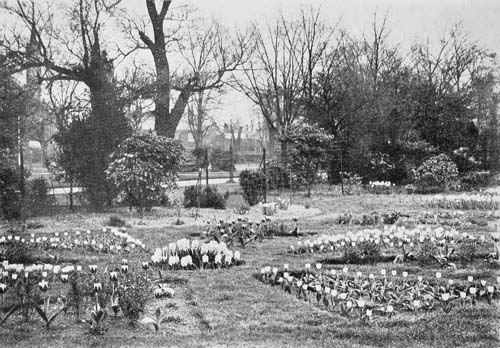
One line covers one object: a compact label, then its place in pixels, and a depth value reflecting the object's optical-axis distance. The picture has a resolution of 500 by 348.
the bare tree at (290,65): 21.00
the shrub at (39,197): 10.79
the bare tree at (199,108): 14.47
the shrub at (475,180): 17.12
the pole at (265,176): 13.24
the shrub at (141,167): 11.30
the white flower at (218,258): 6.19
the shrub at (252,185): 13.10
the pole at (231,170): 20.24
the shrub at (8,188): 9.98
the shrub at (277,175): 16.45
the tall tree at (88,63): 10.60
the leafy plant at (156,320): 4.05
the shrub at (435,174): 16.72
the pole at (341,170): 16.27
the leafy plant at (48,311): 4.19
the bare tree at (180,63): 11.77
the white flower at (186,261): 6.02
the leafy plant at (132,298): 4.38
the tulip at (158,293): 4.90
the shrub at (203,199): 12.26
